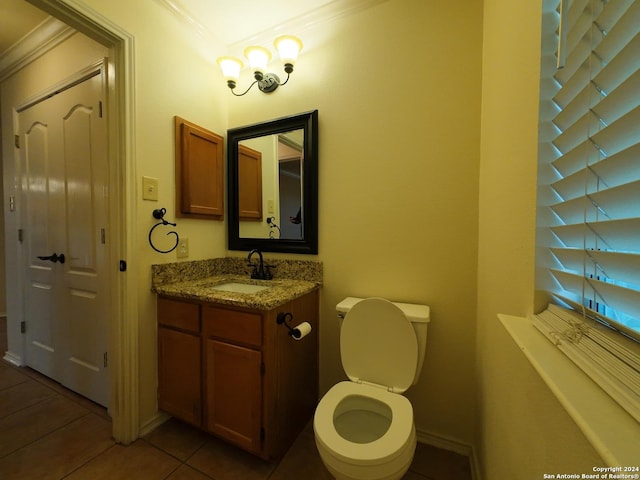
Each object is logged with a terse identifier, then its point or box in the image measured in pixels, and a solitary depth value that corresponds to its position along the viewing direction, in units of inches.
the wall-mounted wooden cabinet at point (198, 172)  61.1
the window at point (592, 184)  16.5
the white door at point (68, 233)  60.4
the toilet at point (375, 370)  40.7
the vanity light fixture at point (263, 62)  57.5
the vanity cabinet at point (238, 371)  46.1
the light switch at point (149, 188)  54.0
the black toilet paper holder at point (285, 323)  46.4
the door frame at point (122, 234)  50.4
